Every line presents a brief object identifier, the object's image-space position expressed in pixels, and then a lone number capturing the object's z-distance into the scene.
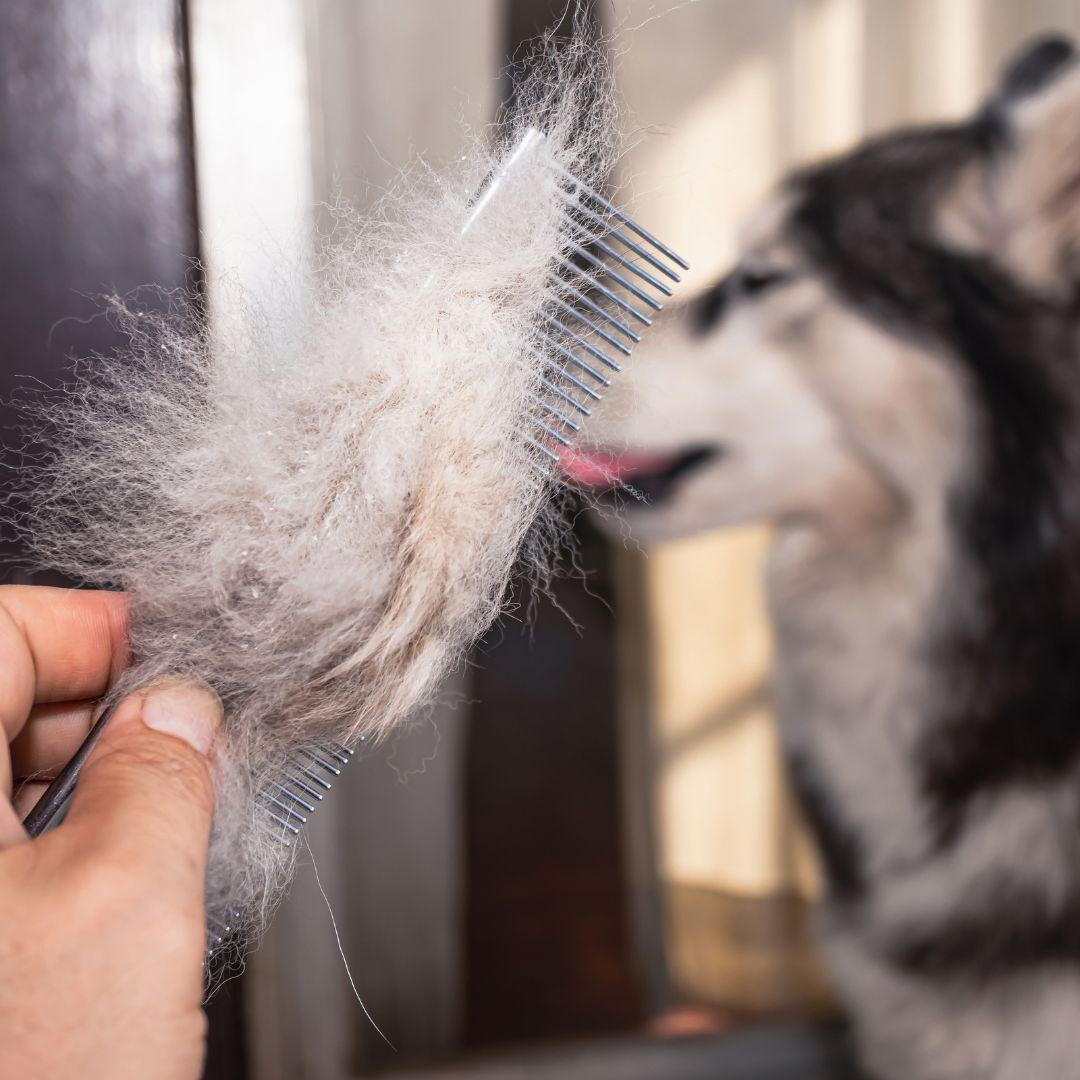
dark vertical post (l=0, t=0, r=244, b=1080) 0.42
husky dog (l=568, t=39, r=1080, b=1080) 0.58
